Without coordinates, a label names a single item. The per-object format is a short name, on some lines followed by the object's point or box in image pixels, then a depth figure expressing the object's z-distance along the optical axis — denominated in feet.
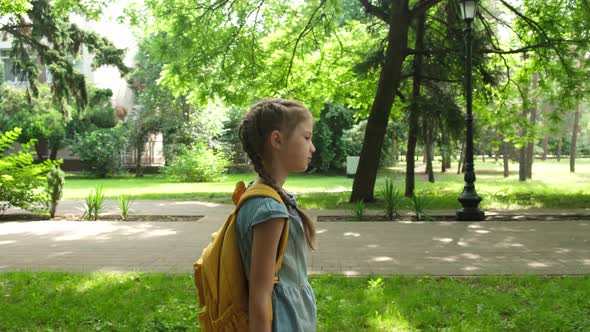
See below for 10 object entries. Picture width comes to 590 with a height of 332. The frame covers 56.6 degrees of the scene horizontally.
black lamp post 38.34
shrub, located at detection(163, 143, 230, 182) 91.45
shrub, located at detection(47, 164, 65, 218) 39.68
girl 6.29
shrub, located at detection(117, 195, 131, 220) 39.63
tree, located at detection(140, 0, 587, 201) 48.52
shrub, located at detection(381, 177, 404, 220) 38.83
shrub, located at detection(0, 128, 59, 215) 38.56
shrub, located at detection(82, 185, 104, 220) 39.60
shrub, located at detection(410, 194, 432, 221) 38.45
